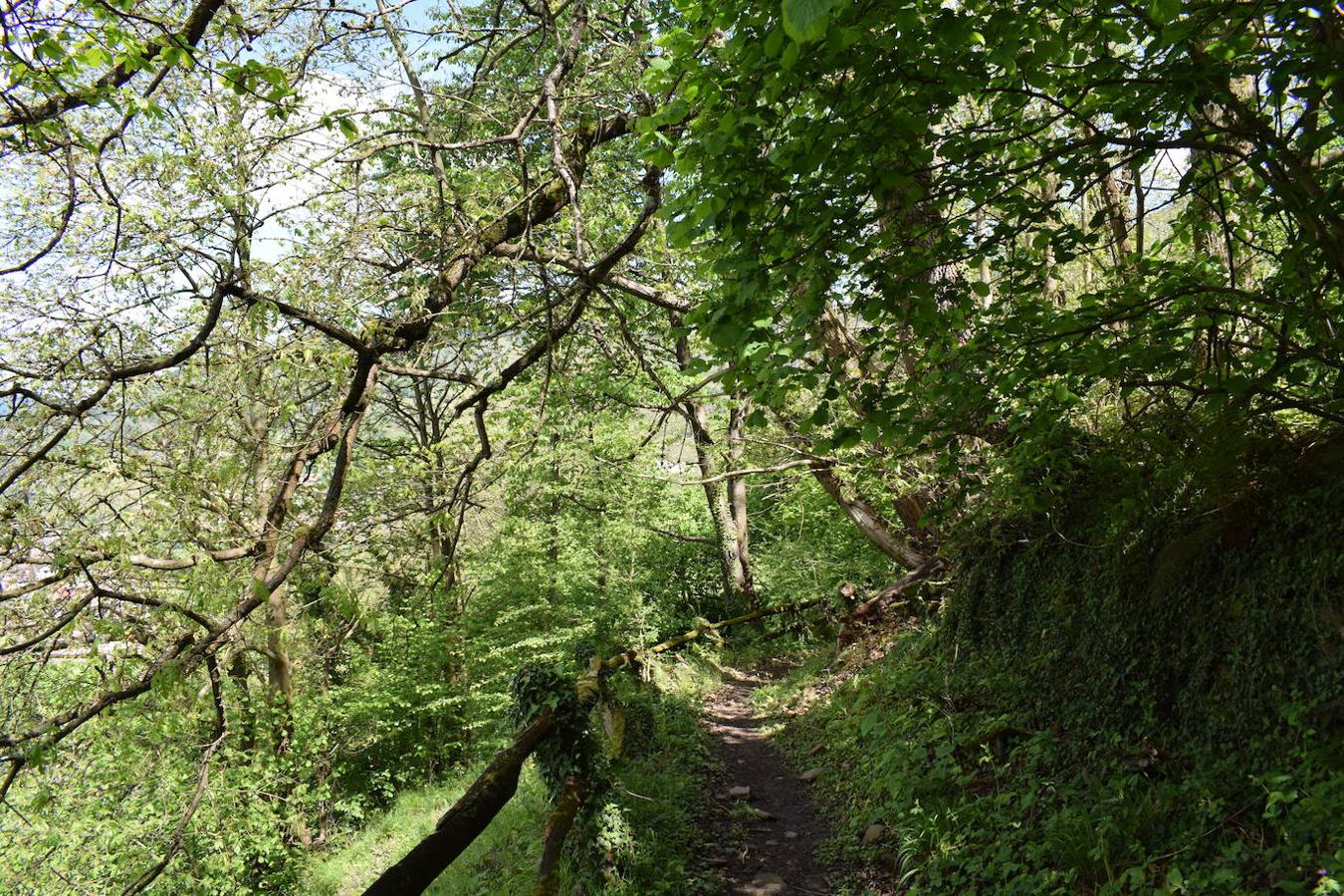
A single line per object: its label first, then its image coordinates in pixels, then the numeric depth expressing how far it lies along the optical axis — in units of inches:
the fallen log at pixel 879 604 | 404.2
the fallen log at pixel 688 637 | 429.7
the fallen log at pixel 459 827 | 143.3
